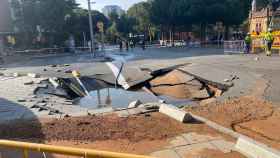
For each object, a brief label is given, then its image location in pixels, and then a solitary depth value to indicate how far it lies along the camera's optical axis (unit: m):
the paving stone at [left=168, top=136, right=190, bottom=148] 6.29
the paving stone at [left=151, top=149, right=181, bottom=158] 5.78
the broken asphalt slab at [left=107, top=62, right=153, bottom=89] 16.34
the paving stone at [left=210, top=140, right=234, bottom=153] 5.93
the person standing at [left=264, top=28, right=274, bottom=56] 22.03
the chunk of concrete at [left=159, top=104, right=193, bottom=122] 7.66
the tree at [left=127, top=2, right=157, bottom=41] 58.63
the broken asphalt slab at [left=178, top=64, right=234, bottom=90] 13.53
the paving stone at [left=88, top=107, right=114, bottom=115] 9.47
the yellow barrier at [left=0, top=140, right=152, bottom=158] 2.96
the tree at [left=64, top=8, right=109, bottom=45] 47.49
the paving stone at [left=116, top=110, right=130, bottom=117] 8.70
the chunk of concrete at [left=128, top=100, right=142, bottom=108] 10.04
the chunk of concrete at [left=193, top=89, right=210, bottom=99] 13.15
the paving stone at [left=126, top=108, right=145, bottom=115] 8.90
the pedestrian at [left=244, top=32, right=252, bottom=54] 24.92
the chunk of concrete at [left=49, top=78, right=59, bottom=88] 15.62
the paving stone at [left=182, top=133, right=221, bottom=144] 6.45
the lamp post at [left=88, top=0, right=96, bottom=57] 30.30
